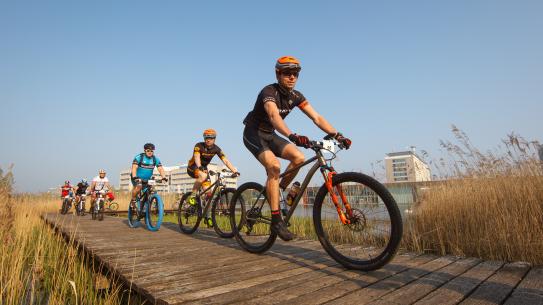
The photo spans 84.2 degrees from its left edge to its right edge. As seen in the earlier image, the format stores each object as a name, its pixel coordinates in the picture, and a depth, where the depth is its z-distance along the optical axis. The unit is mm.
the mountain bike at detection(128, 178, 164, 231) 6891
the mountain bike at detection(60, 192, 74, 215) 15610
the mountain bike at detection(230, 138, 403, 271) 2693
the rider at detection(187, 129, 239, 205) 6566
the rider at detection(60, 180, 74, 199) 16158
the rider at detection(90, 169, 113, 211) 11659
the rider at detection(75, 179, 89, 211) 15467
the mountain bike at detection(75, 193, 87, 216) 13812
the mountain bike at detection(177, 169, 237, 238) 5691
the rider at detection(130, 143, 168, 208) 7508
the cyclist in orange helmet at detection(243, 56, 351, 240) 3477
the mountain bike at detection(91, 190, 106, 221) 10560
